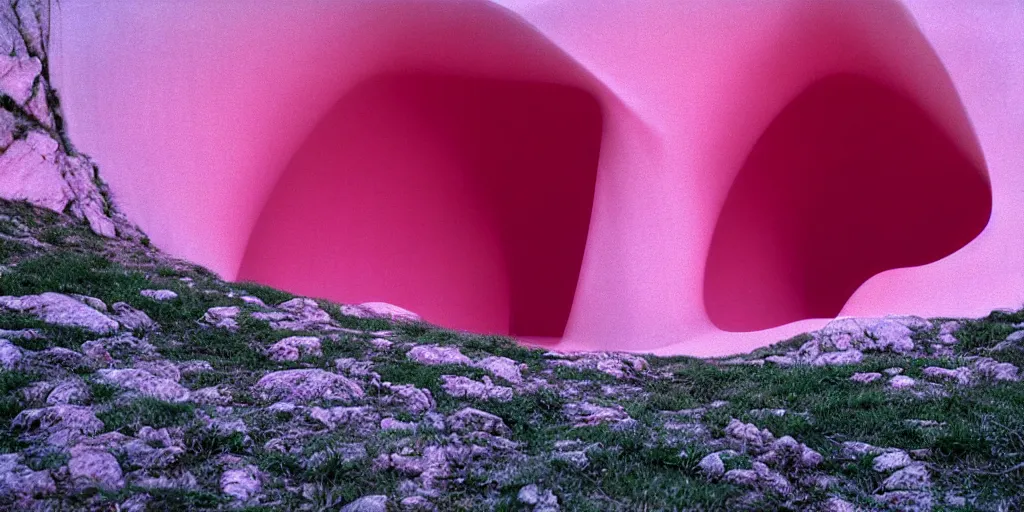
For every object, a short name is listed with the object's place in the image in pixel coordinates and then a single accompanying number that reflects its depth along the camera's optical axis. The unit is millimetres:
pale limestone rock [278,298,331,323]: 8703
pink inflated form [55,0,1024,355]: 13438
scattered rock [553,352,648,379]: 7469
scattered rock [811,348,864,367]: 7602
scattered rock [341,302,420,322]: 9971
